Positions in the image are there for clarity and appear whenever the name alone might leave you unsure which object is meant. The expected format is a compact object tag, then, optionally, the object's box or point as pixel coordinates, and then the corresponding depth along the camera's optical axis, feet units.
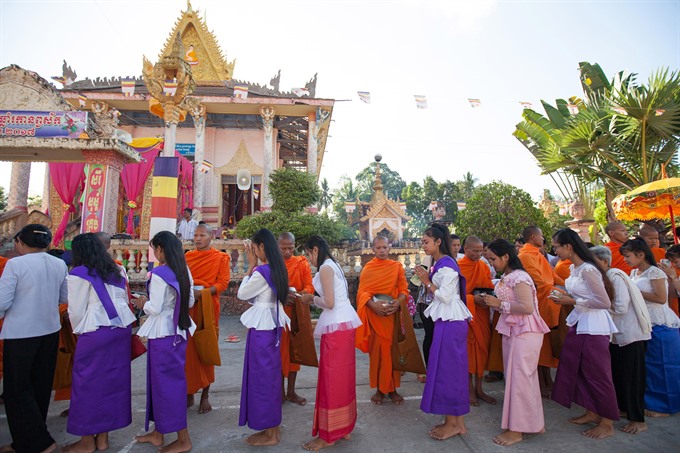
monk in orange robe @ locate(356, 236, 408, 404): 12.90
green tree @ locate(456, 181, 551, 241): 23.62
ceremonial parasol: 21.59
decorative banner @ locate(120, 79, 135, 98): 43.56
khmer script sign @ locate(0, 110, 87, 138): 22.45
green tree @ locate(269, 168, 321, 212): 31.27
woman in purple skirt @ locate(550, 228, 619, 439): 10.57
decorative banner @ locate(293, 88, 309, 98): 47.37
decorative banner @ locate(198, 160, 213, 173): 45.50
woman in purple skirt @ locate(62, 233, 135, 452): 9.34
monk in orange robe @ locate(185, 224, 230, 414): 14.12
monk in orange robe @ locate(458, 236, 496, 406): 13.26
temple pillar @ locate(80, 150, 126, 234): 23.98
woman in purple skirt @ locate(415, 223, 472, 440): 10.44
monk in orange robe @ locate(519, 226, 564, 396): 13.73
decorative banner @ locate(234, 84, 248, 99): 45.75
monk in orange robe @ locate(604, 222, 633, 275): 15.66
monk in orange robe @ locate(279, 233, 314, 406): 13.07
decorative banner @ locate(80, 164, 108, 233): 24.02
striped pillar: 21.17
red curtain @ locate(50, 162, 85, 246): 37.47
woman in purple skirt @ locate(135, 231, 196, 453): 9.50
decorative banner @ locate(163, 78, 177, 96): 27.43
